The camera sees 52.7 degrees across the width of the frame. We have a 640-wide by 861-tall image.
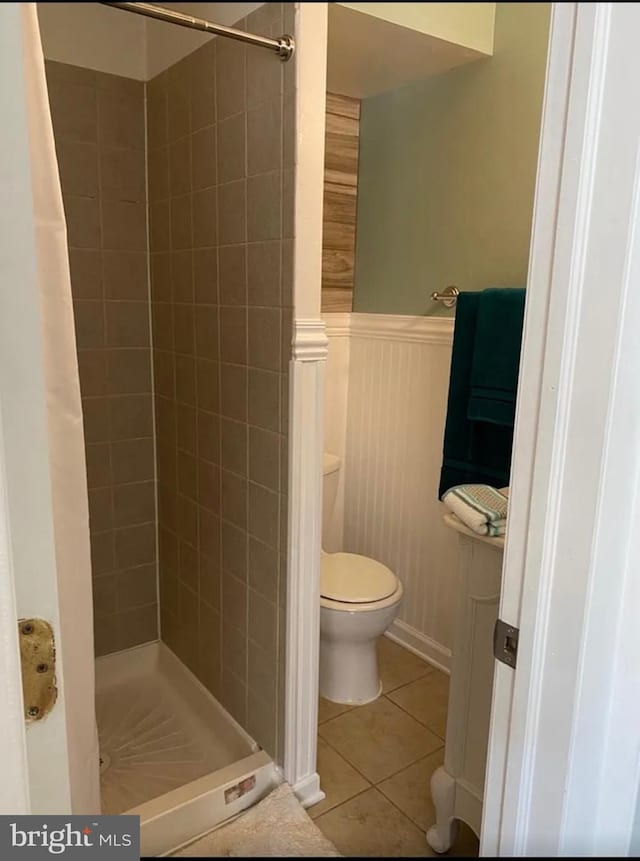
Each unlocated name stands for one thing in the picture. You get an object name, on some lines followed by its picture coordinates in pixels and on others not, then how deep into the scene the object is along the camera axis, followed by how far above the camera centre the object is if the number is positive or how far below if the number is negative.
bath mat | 1.51 -1.28
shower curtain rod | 1.13 +0.52
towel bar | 2.13 +0.01
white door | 0.46 -0.14
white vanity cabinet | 1.40 -0.85
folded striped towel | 1.34 -0.43
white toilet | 2.04 -0.99
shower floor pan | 1.57 -1.32
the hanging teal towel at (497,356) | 1.84 -0.16
